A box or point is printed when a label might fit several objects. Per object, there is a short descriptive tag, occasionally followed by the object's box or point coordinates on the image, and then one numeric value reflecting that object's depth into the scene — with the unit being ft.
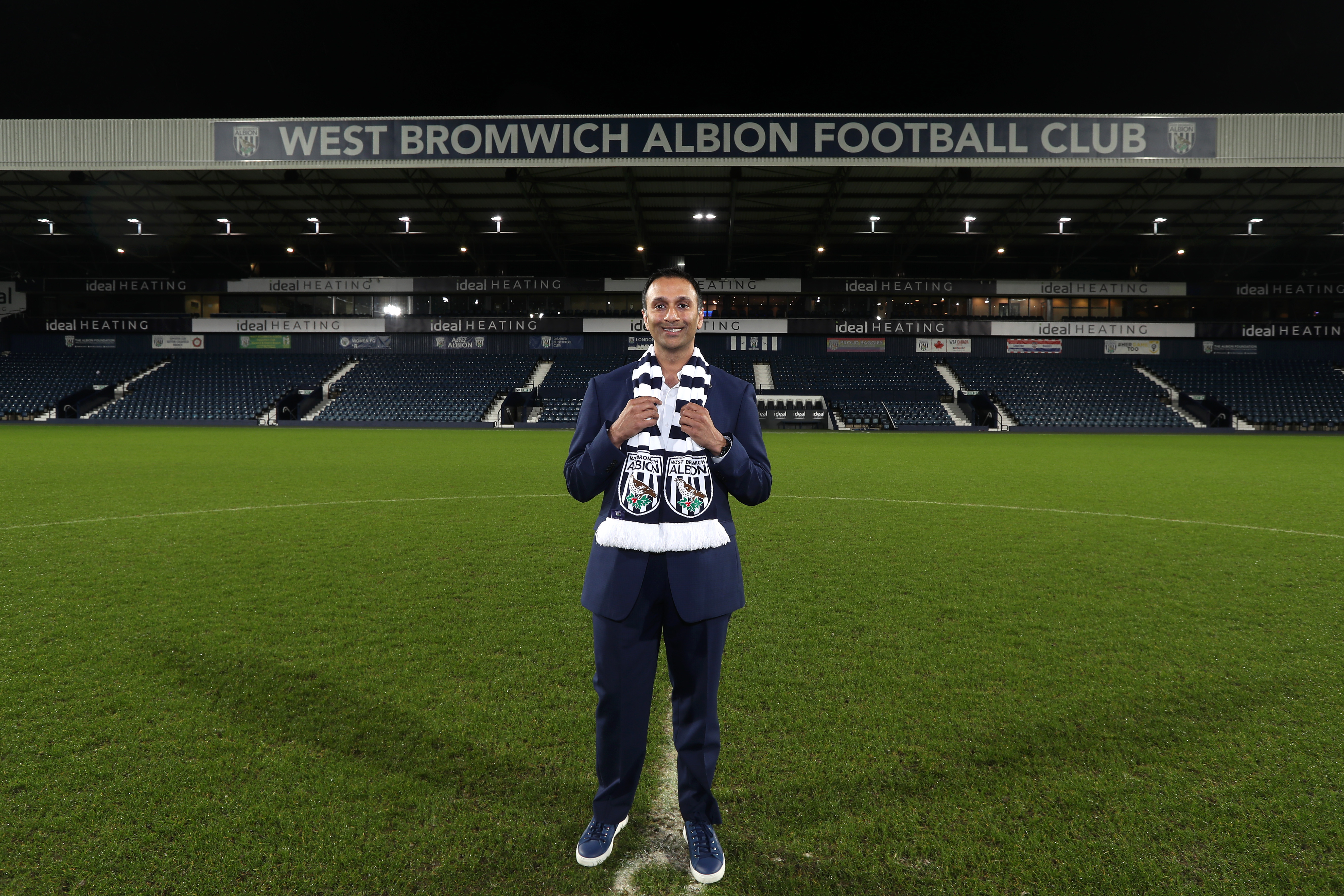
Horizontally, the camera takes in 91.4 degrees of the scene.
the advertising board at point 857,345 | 131.34
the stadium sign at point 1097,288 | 127.03
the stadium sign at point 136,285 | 130.00
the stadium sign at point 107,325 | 131.75
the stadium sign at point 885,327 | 130.31
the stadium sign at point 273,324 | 131.34
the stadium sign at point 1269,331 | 126.41
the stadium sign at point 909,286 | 127.65
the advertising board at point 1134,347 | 128.36
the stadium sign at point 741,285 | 129.90
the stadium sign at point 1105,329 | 128.06
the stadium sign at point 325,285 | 129.90
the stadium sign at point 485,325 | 132.46
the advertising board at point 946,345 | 130.31
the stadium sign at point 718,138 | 78.48
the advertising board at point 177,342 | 131.64
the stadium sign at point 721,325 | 130.00
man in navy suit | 7.18
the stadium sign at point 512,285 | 129.90
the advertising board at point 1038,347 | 129.70
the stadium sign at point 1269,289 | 125.70
